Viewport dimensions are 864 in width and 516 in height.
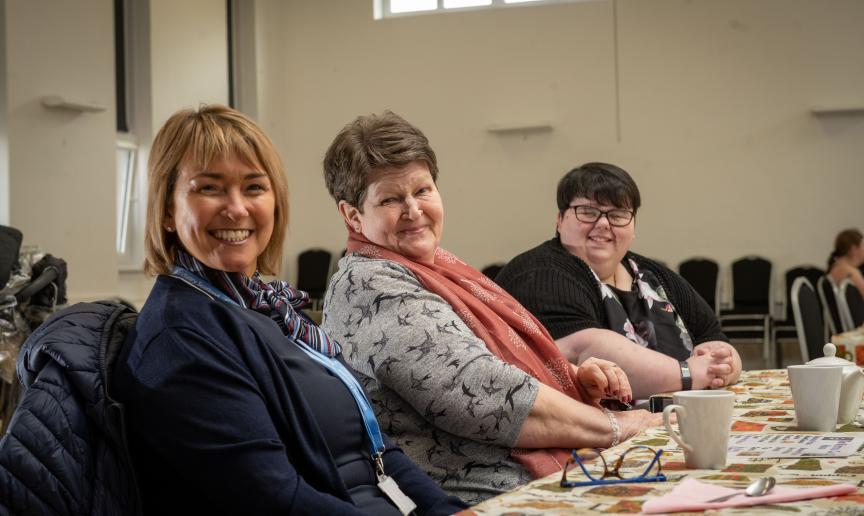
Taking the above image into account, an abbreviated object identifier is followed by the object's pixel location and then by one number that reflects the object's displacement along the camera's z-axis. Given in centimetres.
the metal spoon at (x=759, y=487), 110
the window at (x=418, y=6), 1085
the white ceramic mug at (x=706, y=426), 131
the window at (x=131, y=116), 888
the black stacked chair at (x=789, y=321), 924
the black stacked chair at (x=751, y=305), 934
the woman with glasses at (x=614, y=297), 248
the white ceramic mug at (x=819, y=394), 159
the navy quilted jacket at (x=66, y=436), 120
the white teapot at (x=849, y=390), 167
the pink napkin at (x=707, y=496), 106
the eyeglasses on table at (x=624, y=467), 125
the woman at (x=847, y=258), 857
